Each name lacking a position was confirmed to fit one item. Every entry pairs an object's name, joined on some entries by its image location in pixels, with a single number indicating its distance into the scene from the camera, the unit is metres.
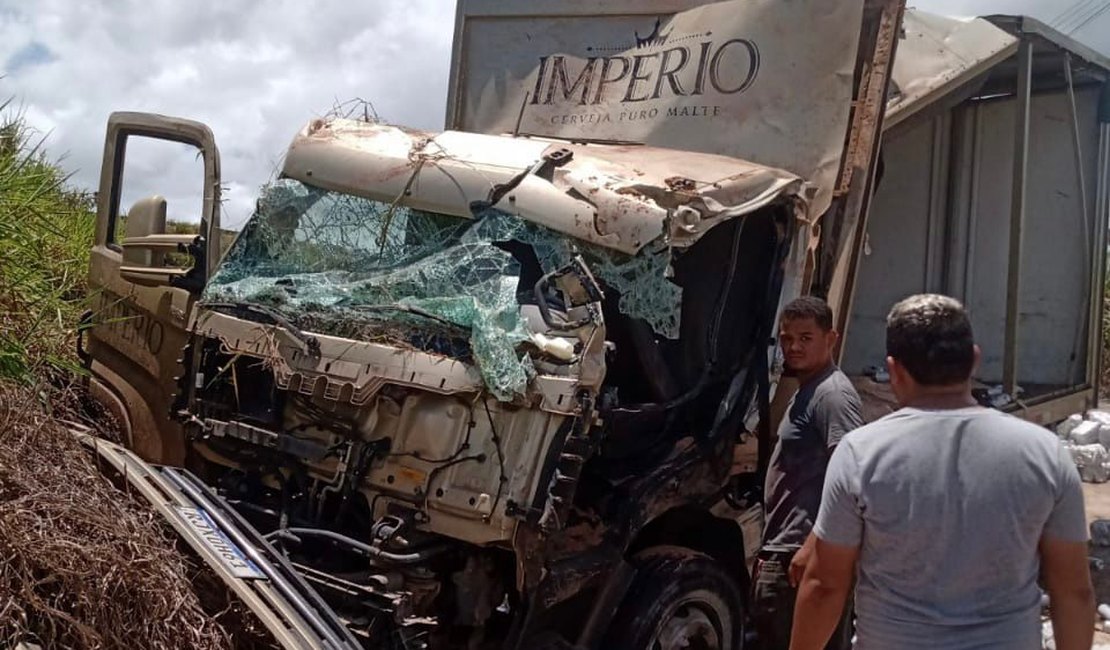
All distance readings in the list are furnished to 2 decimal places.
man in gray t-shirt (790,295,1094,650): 2.19
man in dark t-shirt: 3.41
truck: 3.42
